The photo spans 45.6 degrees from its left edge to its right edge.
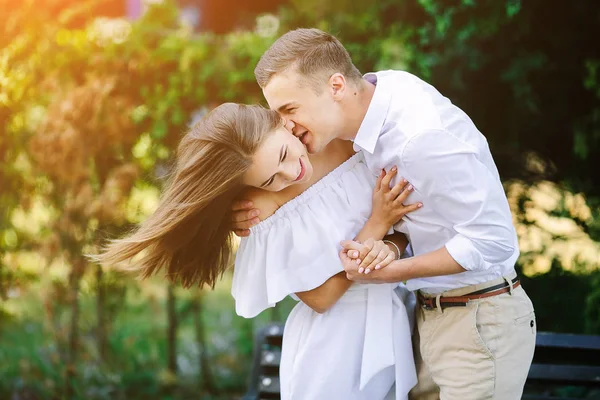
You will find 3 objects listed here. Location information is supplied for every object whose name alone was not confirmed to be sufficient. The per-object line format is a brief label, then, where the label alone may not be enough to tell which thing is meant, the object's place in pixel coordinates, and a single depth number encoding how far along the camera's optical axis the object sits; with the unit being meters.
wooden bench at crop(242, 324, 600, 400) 2.97
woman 2.28
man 2.07
